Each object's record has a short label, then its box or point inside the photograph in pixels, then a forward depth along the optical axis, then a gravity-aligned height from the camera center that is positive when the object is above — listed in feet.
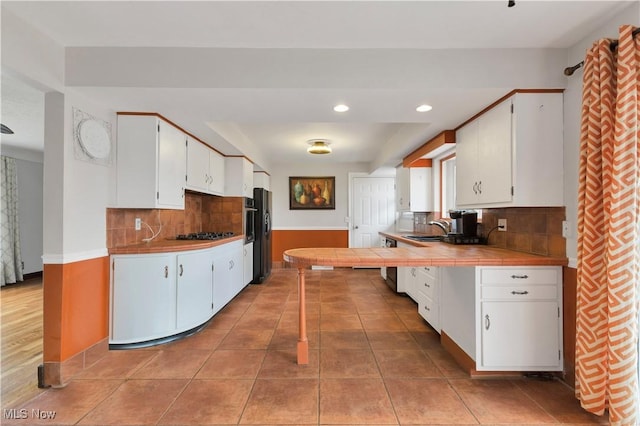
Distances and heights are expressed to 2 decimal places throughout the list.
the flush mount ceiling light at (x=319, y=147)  14.73 +3.28
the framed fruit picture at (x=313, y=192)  21.04 +1.51
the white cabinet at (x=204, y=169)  10.59 +1.76
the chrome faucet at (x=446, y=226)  10.73 -0.47
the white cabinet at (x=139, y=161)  8.39 +1.48
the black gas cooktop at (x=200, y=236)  10.96 -0.85
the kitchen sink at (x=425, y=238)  11.58 -0.95
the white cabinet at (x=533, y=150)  6.80 +1.45
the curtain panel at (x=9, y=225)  15.44 -0.57
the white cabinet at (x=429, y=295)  8.93 -2.58
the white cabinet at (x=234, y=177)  14.05 +1.71
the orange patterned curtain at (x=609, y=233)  5.01 -0.33
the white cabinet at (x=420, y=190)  14.17 +1.11
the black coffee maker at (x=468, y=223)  9.95 -0.33
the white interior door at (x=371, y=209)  20.74 +0.32
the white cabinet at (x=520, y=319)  6.59 -2.31
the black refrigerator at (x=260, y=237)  16.14 -1.25
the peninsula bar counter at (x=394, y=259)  6.55 -0.98
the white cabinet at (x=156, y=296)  8.12 -2.31
